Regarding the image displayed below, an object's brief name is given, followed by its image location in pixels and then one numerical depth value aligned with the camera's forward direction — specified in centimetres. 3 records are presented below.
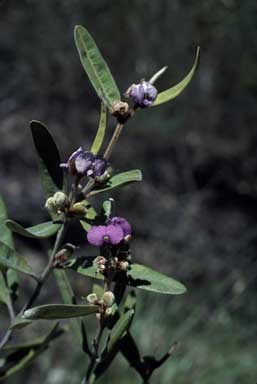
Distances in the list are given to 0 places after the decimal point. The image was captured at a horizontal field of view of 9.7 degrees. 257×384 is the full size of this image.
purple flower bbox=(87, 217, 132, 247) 46
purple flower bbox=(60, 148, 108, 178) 46
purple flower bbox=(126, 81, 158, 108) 48
